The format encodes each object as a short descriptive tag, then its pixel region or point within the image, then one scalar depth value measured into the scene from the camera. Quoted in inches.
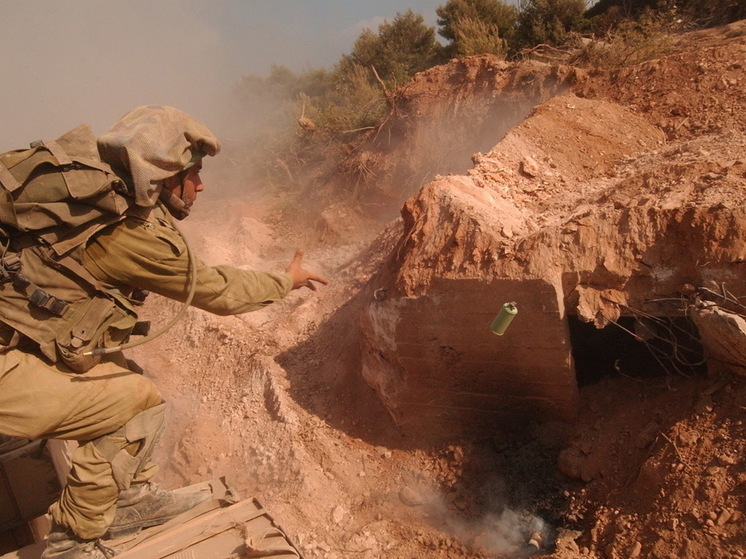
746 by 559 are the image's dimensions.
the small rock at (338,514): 139.5
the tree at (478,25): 374.0
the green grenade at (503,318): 110.0
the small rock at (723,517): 92.9
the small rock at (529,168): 173.0
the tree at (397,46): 579.5
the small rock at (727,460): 98.7
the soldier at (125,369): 94.3
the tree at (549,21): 402.9
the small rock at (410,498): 139.4
